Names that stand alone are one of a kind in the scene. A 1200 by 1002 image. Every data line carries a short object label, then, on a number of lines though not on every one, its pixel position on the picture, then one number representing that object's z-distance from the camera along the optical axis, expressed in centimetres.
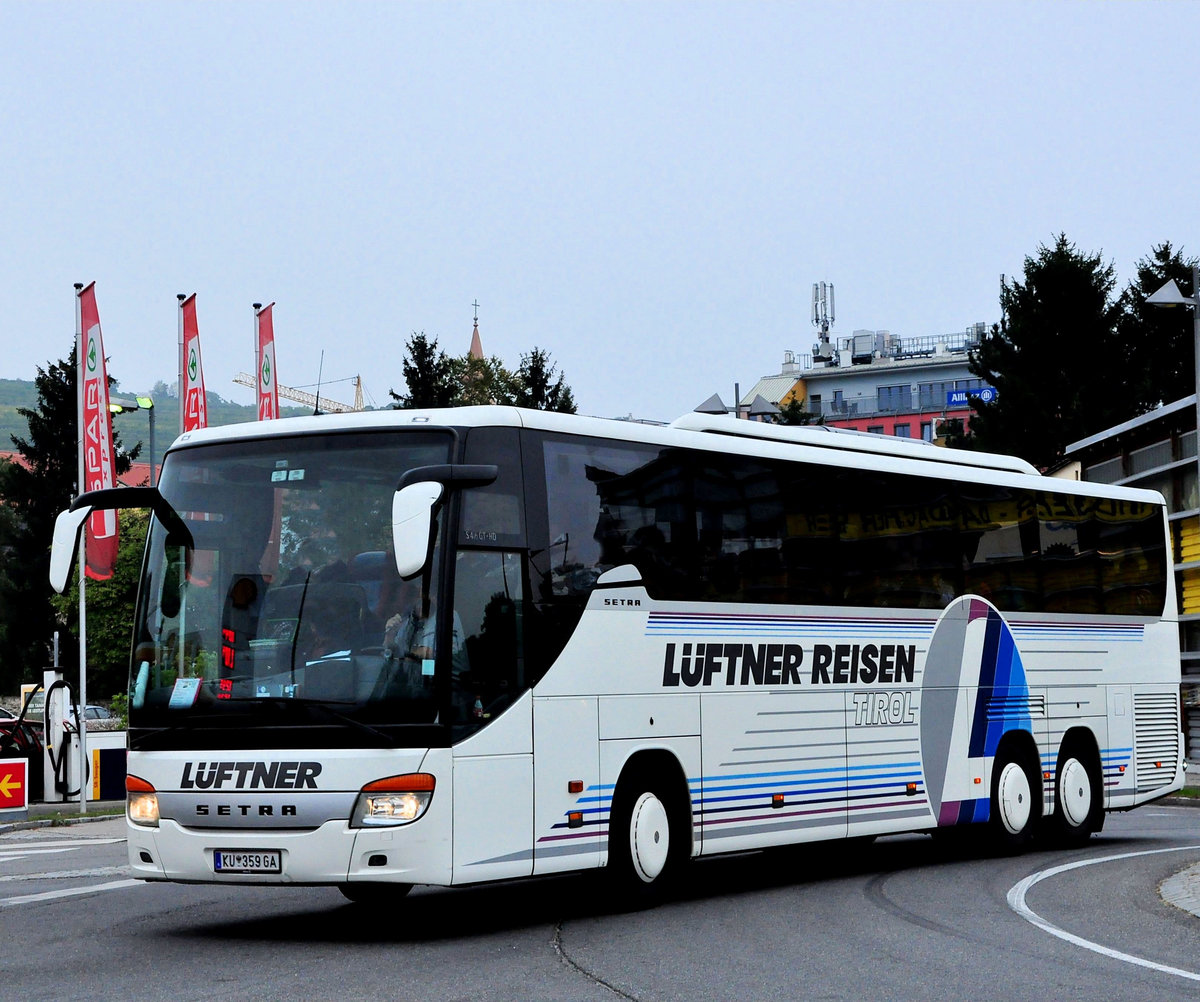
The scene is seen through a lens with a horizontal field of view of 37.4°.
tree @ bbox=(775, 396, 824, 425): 9362
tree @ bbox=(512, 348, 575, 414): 6062
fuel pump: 3212
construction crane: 11621
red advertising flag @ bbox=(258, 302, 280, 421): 3312
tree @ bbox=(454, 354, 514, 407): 6088
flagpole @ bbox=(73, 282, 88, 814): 2916
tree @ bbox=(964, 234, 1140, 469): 6344
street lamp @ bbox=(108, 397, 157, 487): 4234
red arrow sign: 2711
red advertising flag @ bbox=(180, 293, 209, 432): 3122
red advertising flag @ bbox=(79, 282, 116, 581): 2850
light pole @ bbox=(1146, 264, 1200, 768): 2970
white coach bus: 1075
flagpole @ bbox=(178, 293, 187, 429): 3193
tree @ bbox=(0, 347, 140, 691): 7838
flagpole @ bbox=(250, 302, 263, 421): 3294
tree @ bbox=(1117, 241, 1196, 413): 6162
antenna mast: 15021
